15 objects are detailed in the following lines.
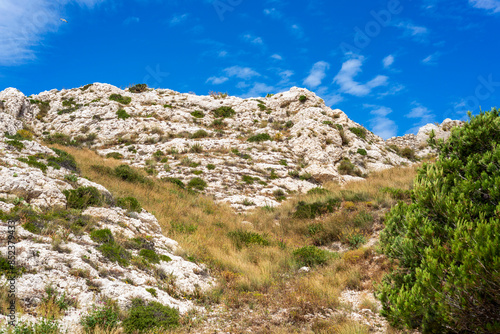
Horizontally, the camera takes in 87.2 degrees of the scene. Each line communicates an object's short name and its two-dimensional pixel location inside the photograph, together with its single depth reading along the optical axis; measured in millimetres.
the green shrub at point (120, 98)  32812
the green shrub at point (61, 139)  24909
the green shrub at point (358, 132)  28525
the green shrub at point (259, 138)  27656
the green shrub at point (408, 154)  30045
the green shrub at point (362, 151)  25481
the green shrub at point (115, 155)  23734
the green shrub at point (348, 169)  23336
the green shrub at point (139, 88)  36500
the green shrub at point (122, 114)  29702
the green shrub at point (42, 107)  30416
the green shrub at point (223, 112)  33209
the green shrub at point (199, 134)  27972
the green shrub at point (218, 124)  31033
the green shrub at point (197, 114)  32269
